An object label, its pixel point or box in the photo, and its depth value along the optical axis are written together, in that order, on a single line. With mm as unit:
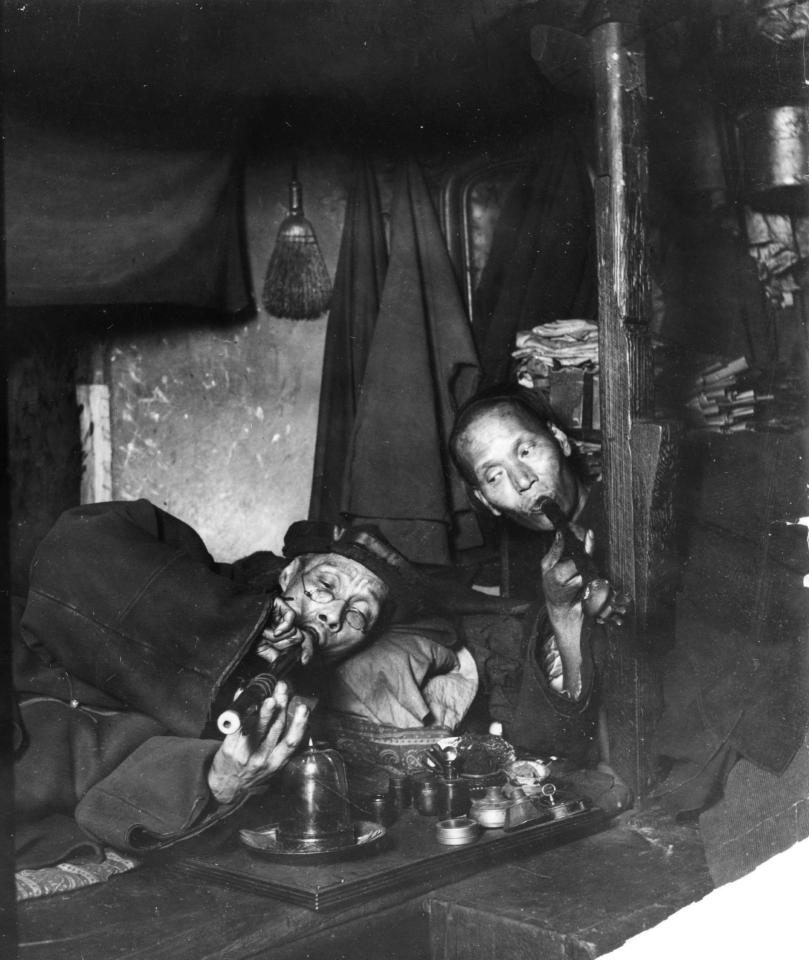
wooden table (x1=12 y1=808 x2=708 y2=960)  2514
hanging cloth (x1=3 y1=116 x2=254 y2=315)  3551
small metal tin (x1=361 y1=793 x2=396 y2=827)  3203
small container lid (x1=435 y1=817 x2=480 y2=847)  3025
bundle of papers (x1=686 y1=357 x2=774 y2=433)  4016
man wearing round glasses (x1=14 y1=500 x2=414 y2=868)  2971
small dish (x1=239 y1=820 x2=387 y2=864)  2879
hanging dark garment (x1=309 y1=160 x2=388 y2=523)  4832
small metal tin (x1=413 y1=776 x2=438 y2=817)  3288
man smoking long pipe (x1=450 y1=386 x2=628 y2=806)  3533
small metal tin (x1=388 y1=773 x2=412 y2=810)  3383
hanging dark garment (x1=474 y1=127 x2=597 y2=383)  4566
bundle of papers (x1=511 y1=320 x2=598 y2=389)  4254
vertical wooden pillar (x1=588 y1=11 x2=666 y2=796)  3223
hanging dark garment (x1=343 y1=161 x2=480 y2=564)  4520
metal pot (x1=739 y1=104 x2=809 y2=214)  4168
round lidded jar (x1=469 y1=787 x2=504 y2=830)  3148
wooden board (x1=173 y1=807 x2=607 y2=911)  2707
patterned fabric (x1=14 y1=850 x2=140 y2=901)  2752
